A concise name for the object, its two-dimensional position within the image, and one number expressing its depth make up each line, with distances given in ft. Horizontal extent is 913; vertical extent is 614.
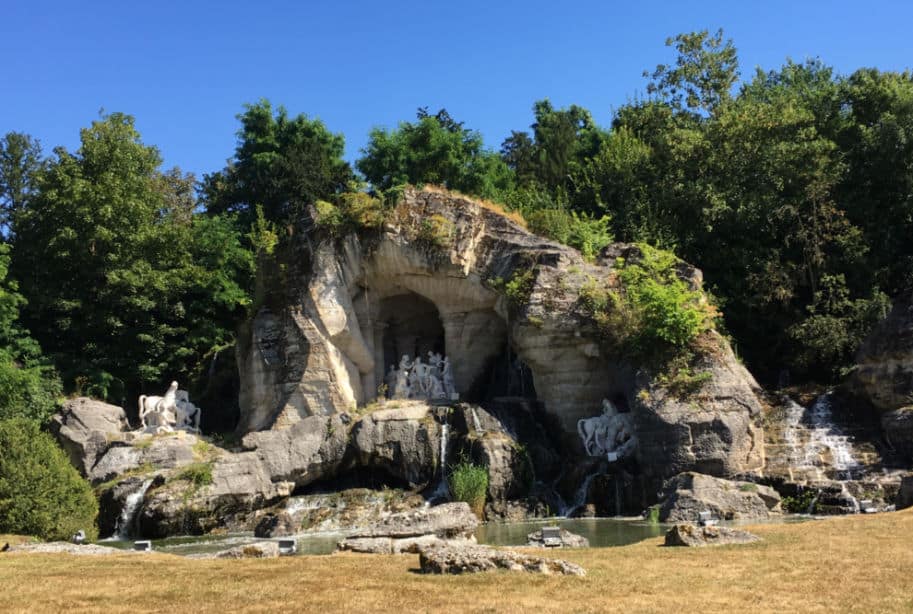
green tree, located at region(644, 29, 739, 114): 118.83
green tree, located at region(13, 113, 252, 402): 103.24
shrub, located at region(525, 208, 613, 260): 93.35
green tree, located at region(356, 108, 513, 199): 121.29
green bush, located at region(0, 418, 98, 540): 53.47
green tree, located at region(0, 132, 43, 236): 121.08
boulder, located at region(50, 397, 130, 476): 78.59
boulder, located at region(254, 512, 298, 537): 60.34
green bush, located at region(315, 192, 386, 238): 88.33
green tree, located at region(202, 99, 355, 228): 124.36
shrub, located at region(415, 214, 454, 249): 86.69
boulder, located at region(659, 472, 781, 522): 56.39
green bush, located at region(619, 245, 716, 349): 74.18
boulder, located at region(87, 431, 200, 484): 75.15
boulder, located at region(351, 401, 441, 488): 75.03
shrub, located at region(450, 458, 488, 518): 68.80
